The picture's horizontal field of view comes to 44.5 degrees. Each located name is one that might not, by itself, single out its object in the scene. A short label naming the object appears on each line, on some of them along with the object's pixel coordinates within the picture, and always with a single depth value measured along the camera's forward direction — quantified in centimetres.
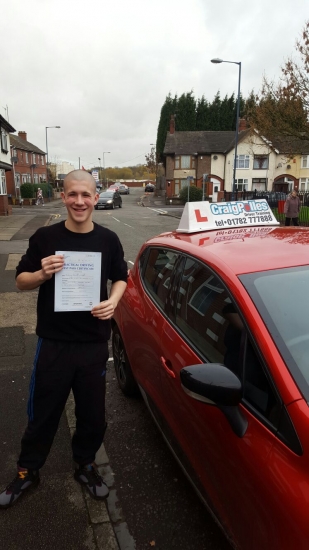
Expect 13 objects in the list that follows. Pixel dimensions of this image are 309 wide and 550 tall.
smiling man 201
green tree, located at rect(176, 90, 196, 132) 5931
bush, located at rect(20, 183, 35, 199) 3797
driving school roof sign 305
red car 138
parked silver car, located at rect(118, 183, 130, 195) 6291
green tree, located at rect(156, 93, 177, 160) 6094
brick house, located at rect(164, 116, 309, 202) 4269
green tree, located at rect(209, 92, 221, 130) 6072
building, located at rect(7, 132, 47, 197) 4003
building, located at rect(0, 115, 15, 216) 2402
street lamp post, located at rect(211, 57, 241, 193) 2239
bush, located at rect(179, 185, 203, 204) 3762
